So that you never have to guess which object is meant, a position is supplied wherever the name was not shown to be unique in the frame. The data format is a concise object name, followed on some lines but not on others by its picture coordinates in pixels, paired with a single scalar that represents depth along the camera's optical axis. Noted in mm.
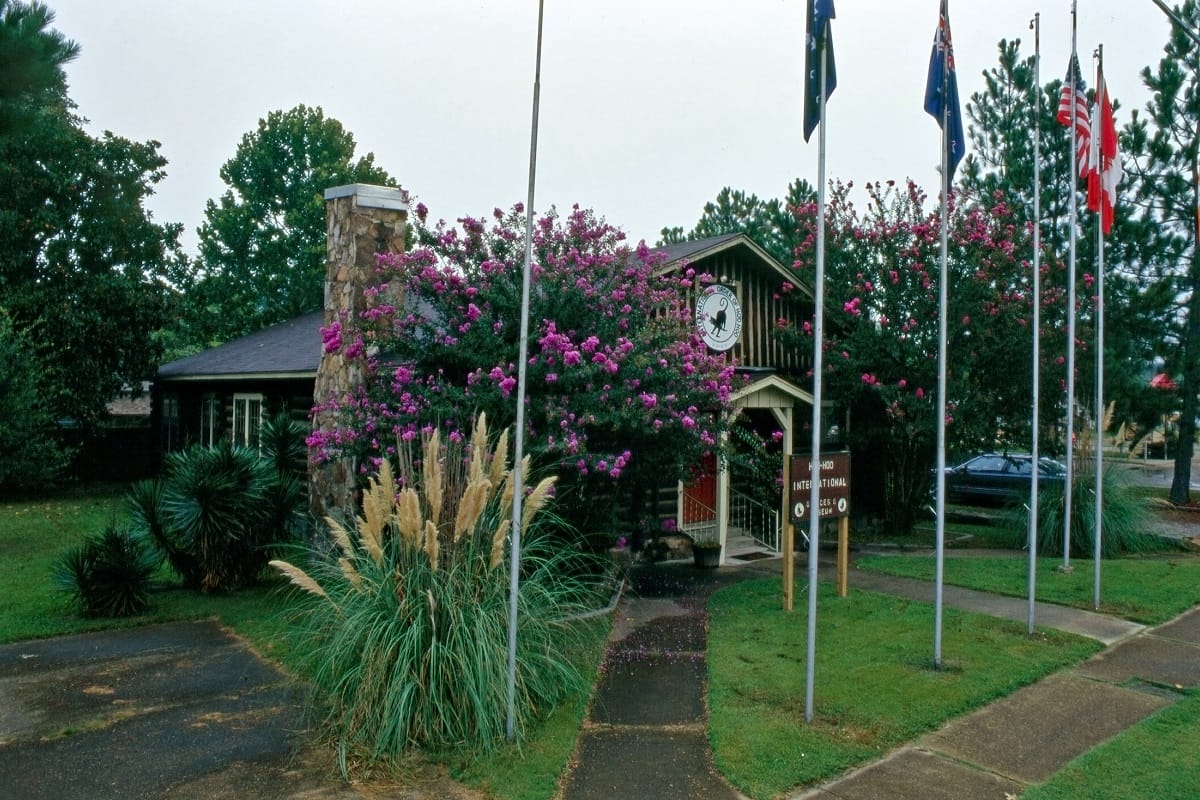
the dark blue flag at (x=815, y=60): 6715
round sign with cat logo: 13820
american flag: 9938
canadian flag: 10109
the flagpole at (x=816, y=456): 6406
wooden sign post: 7805
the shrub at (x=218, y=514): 10148
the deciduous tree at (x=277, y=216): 36938
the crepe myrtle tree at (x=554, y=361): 9000
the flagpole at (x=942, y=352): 7480
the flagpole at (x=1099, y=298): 9945
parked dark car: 20078
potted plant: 12664
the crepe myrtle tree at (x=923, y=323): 14328
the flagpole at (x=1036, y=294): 8555
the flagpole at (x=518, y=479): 5781
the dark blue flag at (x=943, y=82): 7705
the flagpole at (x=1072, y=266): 9727
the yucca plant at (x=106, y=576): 9391
